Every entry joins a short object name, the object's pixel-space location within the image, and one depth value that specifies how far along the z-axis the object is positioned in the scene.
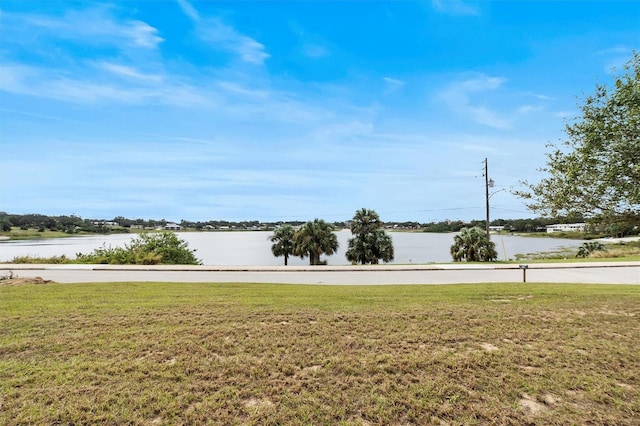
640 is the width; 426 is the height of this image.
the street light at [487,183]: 29.42
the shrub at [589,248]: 30.54
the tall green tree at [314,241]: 34.56
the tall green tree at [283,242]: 39.59
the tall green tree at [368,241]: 34.66
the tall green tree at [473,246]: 28.88
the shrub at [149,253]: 23.39
